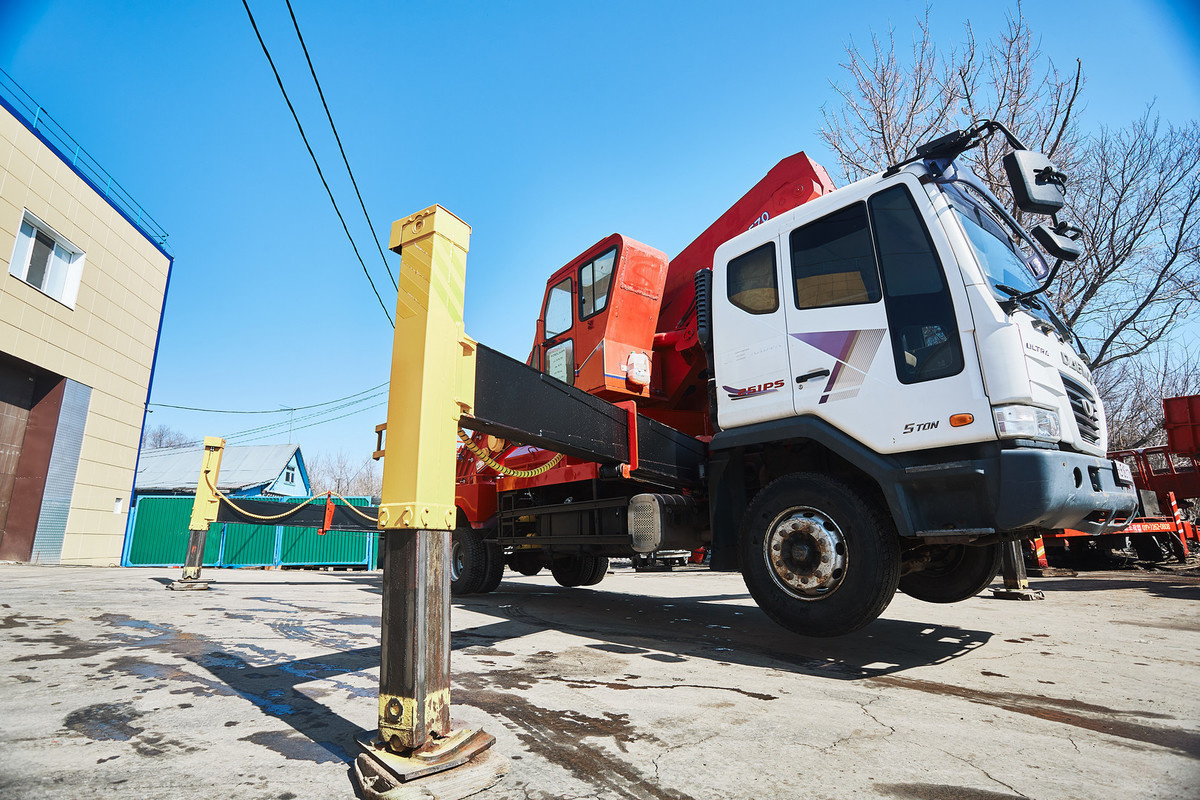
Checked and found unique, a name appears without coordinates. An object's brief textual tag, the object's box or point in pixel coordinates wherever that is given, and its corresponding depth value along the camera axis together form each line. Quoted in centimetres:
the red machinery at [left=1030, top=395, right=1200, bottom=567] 962
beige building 1278
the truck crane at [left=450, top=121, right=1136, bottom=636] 337
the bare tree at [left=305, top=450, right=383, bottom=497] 6638
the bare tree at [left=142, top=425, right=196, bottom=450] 6386
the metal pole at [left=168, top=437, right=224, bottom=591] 893
